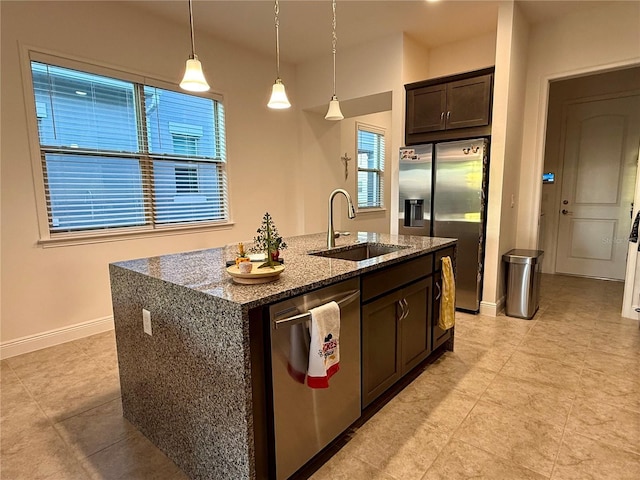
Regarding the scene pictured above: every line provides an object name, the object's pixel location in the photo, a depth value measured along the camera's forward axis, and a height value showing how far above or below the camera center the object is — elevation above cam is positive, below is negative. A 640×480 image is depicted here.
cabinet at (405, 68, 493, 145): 3.57 +0.90
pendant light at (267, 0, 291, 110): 2.34 +0.64
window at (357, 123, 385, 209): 6.57 +0.53
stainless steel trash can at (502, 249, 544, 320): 3.56 -0.89
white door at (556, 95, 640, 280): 4.67 +0.12
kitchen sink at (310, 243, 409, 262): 2.46 -0.40
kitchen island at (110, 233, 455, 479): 1.33 -0.65
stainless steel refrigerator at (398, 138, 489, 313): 3.56 -0.03
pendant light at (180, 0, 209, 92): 1.87 +0.63
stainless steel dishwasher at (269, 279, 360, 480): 1.43 -0.83
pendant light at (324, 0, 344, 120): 2.72 +0.63
